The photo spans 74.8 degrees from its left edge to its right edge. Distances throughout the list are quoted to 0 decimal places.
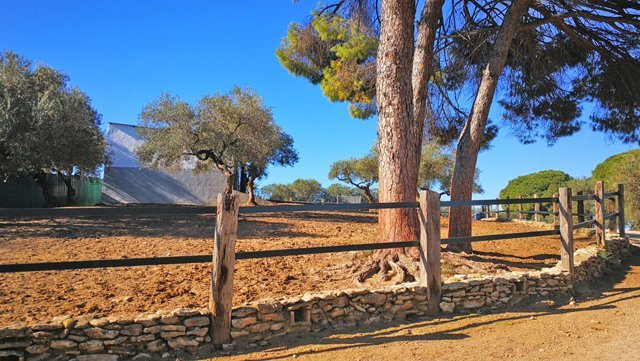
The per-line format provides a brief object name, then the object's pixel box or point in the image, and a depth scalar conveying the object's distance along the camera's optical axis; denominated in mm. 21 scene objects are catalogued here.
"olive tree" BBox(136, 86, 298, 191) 17531
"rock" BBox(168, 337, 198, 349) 3930
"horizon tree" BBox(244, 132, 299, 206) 19203
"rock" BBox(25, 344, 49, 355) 3602
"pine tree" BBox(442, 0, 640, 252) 8125
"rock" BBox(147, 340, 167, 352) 3871
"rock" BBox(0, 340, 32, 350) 3537
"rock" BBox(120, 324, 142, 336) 3820
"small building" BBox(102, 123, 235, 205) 26312
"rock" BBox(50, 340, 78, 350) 3652
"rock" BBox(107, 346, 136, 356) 3789
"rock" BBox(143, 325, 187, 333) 3880
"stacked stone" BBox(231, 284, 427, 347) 4215
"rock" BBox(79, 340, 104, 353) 3721
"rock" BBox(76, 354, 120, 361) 3684
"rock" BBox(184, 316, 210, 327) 4004
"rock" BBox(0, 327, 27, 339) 3548
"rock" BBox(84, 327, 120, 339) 3746
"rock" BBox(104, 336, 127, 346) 3777
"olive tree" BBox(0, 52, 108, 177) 13992
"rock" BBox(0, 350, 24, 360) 3533
